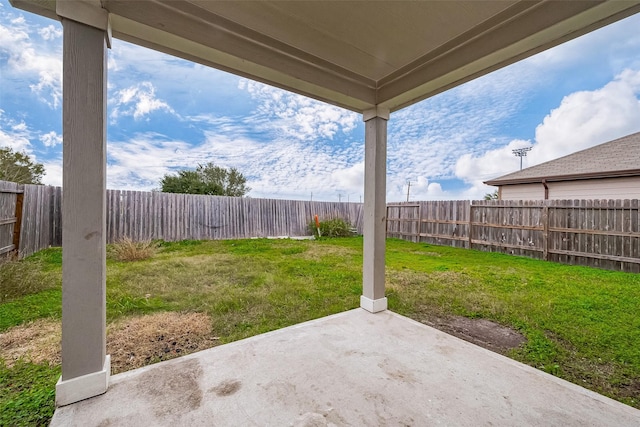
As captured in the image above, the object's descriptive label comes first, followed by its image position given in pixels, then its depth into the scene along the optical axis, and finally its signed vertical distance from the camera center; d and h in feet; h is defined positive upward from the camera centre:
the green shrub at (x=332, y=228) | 30.27 -2.07
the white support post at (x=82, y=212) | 4.24 -0.06
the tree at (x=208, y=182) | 46.24 +5.45
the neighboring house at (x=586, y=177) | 20.62 +3.29
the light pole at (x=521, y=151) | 53.16 +12.62
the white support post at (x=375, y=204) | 8.39 +0.23
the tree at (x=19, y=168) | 27.02 +4.55
